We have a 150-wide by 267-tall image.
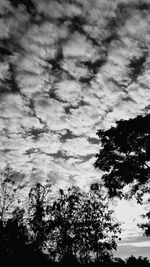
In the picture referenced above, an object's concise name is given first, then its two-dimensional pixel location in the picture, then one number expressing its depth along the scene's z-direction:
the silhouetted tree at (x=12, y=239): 30.69
